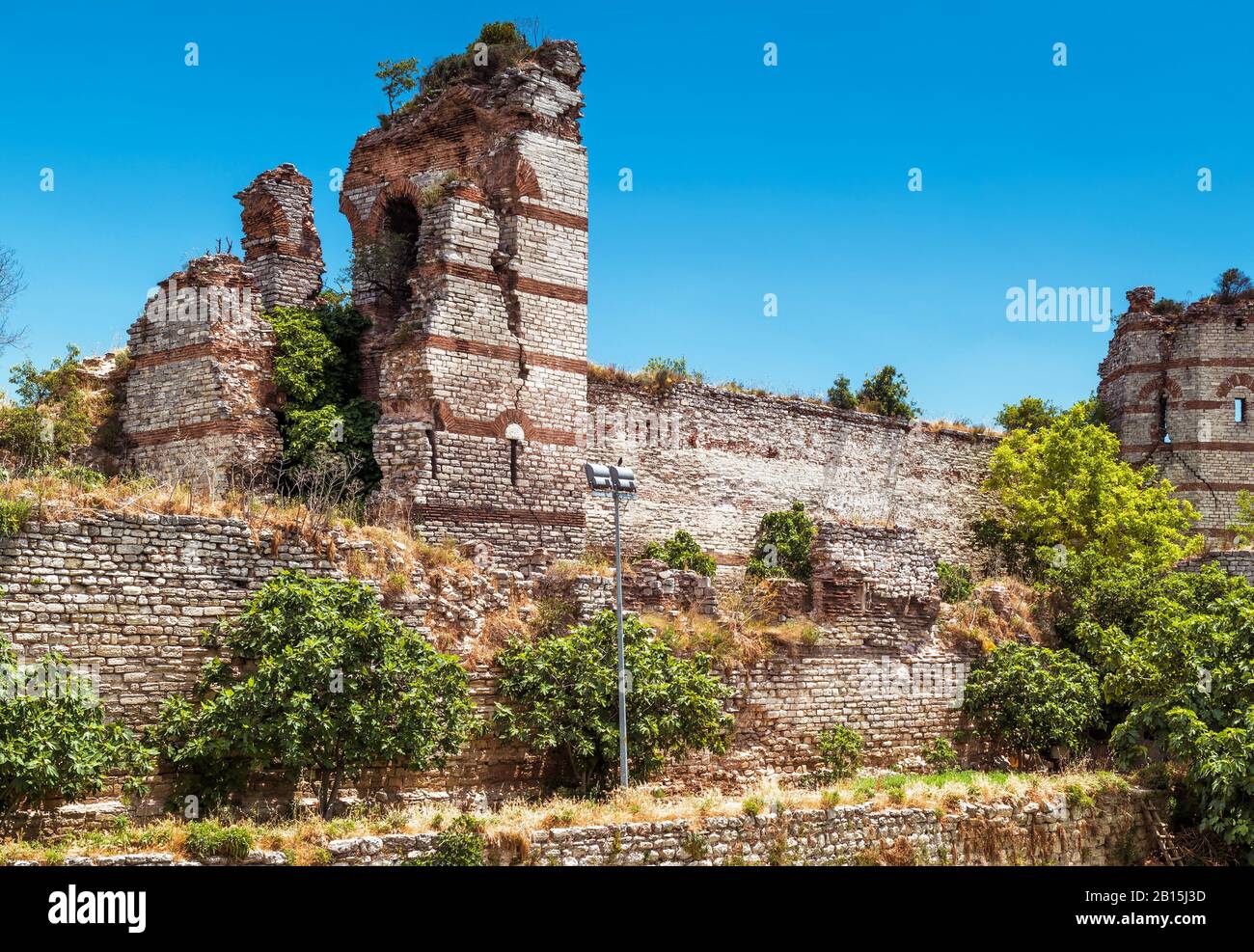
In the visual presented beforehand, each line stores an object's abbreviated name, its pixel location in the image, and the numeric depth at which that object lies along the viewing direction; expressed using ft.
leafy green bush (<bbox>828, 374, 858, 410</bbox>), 123.13
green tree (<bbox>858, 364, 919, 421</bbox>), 126.41
